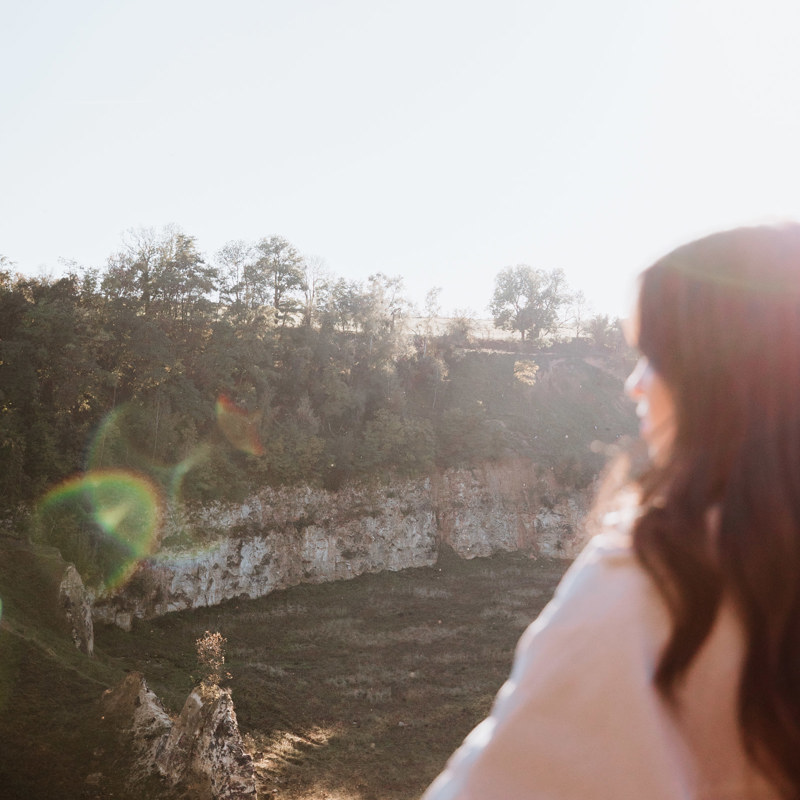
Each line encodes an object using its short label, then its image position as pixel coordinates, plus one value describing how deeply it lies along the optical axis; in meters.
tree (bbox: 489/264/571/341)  62.69
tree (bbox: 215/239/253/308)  36.72
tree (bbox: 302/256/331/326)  41.91
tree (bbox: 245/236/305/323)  39.81
